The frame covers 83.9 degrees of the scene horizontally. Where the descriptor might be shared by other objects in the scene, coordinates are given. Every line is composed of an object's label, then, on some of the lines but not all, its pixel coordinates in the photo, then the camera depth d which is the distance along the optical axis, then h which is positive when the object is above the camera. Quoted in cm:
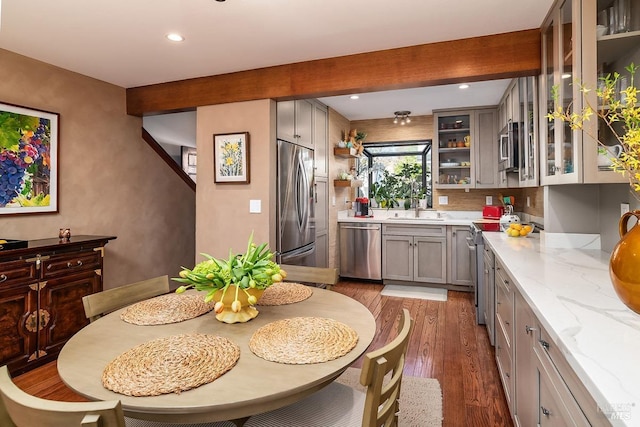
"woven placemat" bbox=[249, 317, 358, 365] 117 -46
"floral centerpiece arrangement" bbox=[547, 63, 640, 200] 110 +24
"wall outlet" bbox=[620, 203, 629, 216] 201 +2
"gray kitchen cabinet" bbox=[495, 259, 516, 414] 189 -72
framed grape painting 275 +44
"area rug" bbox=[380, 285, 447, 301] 450 -105
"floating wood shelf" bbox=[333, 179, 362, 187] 517 +43
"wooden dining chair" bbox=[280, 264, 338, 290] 214 -39
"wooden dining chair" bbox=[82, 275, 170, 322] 169 -43
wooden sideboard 246 -60
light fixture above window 528 +145
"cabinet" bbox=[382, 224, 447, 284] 476 -56
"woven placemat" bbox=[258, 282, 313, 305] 178 -43
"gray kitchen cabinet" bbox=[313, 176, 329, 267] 451 -8
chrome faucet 548 +19
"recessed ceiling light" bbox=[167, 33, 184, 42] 255 +128
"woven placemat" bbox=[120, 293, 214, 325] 153 -45
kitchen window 568 +66
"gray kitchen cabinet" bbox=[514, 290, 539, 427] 139 -66
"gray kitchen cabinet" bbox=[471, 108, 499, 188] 488 +87
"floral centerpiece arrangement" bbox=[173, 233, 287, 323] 146 -28
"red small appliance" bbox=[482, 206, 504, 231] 465 +0
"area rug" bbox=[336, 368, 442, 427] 201 -116
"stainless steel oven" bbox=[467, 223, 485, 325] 337 -59
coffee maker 562 +9
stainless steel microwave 362 +70
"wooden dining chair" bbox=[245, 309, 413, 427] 99 -72
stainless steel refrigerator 357 +8
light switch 337 +7
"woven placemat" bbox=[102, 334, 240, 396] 99 -47
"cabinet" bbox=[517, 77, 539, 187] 279 +69
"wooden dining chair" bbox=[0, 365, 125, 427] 76 -43
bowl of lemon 306 -16
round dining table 93 -48
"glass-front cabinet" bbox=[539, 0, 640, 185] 178 +79
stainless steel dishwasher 508 -54
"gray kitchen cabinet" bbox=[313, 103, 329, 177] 450 +97
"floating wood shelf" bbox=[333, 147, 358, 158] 521 +89
